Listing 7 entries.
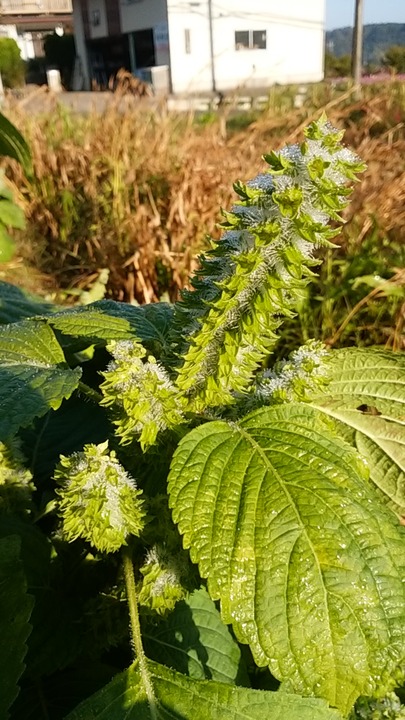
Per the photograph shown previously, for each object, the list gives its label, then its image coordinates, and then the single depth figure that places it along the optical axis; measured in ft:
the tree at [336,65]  96.32
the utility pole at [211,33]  87.89
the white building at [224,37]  89.61
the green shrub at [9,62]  101.09
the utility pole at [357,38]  47.11
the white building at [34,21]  135.54
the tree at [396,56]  71.21
